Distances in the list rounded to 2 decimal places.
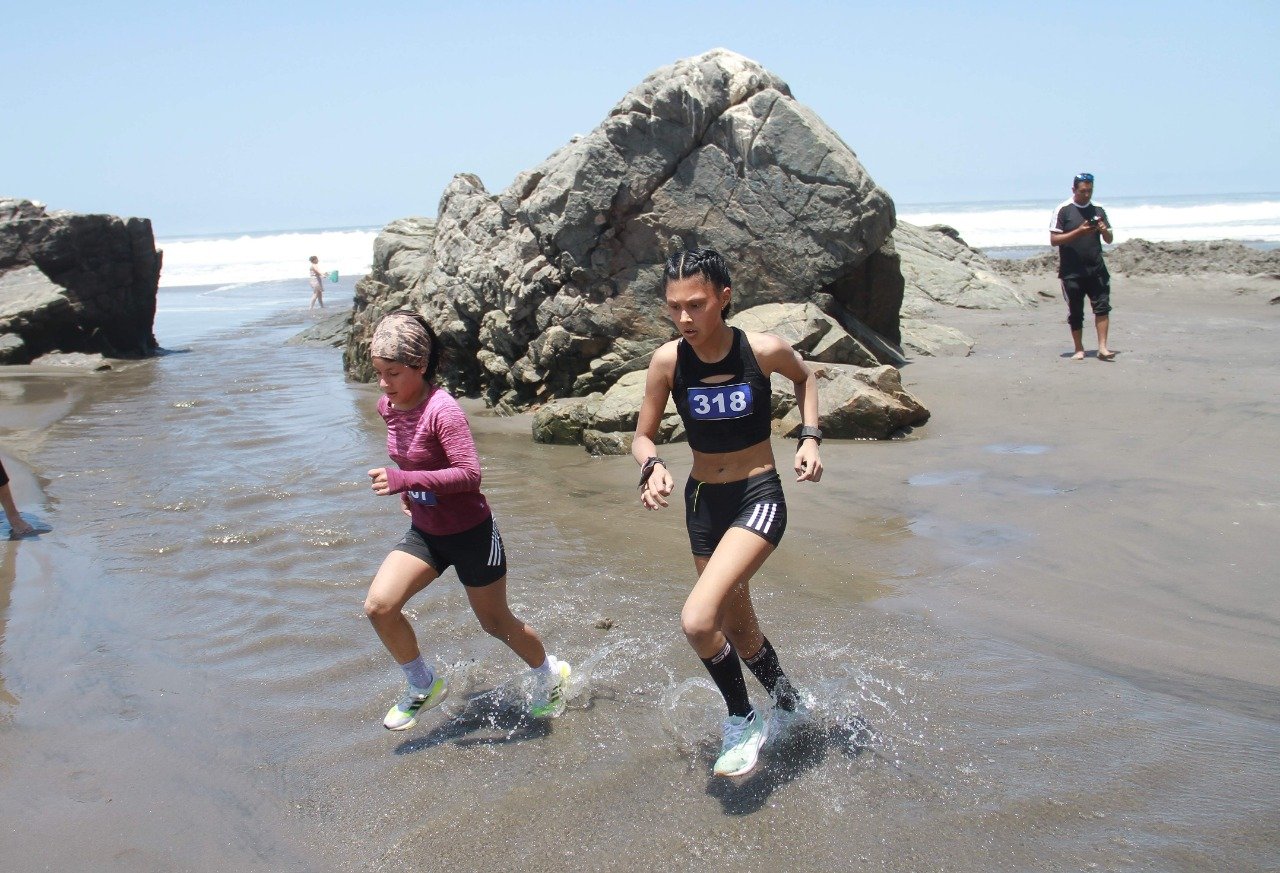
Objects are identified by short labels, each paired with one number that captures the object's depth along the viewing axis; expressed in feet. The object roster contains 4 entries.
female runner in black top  12.26
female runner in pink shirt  13.51
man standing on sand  36.17
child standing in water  89.76
